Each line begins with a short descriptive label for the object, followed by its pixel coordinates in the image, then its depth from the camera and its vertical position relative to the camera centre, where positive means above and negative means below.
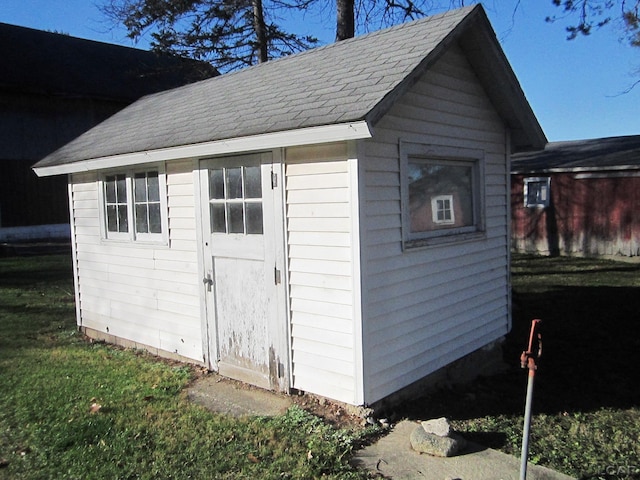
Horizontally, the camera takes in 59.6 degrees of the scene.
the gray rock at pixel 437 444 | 4.20 -1.83
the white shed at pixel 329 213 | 4.82 -0.05
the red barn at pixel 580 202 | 16.14 -0.06
